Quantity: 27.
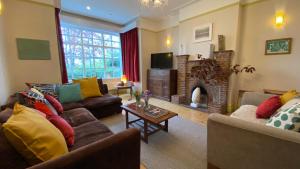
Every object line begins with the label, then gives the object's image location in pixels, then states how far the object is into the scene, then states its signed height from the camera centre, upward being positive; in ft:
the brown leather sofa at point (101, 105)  9.16 -2.45
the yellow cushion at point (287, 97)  6.29 -1.41
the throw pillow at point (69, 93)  9.47 -1.61
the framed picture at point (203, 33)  12.09 +3.17
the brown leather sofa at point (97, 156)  2.55 -1.75
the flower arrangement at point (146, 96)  8.29 -1.62
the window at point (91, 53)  15.97 +2.20
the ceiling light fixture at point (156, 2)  8.40 +4.13
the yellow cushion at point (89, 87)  10.82 -1.39
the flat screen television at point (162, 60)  15.58 +0.96
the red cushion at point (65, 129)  4.38 -1.88
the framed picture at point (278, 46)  9.17 +1.37
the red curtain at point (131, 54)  17.35 +1.97
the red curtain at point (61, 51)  12.04 +1.84
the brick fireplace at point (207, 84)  11.11 -1.47
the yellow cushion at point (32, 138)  2.94 -1.49
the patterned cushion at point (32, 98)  5.75 -1.20
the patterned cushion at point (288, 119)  3.88 -1.59
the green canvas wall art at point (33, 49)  9.79 +1.64
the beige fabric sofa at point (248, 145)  3.47 -2.25
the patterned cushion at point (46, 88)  8.09 -1.09
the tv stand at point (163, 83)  14.98 -1.62
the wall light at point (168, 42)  16.83 +3.24
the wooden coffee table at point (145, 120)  6.98 -2.54
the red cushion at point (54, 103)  7.18 -1.72
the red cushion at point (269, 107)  6.13 -1.85
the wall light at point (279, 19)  9.16 +3.14
